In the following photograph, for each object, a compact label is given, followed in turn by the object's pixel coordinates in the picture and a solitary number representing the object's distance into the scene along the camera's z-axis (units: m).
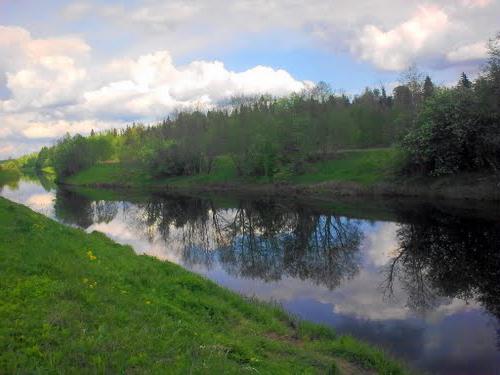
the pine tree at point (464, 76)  99.00
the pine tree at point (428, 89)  63.14
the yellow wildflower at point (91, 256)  15.88
